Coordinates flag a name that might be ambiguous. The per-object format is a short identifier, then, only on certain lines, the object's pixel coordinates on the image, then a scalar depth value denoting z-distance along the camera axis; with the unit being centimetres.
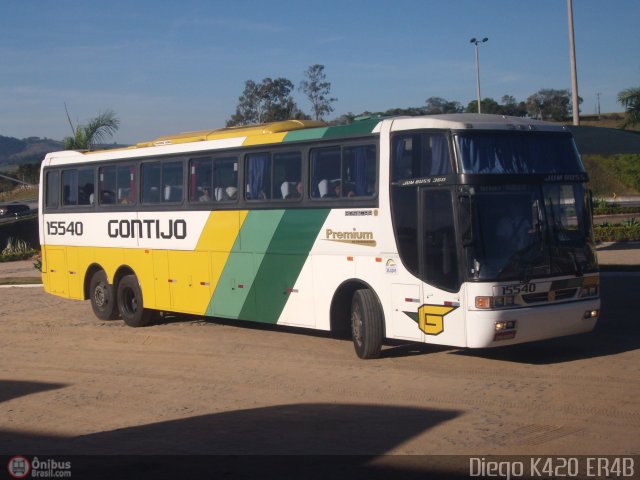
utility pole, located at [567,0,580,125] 2650
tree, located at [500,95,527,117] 7326
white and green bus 1039
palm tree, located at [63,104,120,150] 2830
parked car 5665
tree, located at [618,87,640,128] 5128
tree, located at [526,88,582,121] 8807
